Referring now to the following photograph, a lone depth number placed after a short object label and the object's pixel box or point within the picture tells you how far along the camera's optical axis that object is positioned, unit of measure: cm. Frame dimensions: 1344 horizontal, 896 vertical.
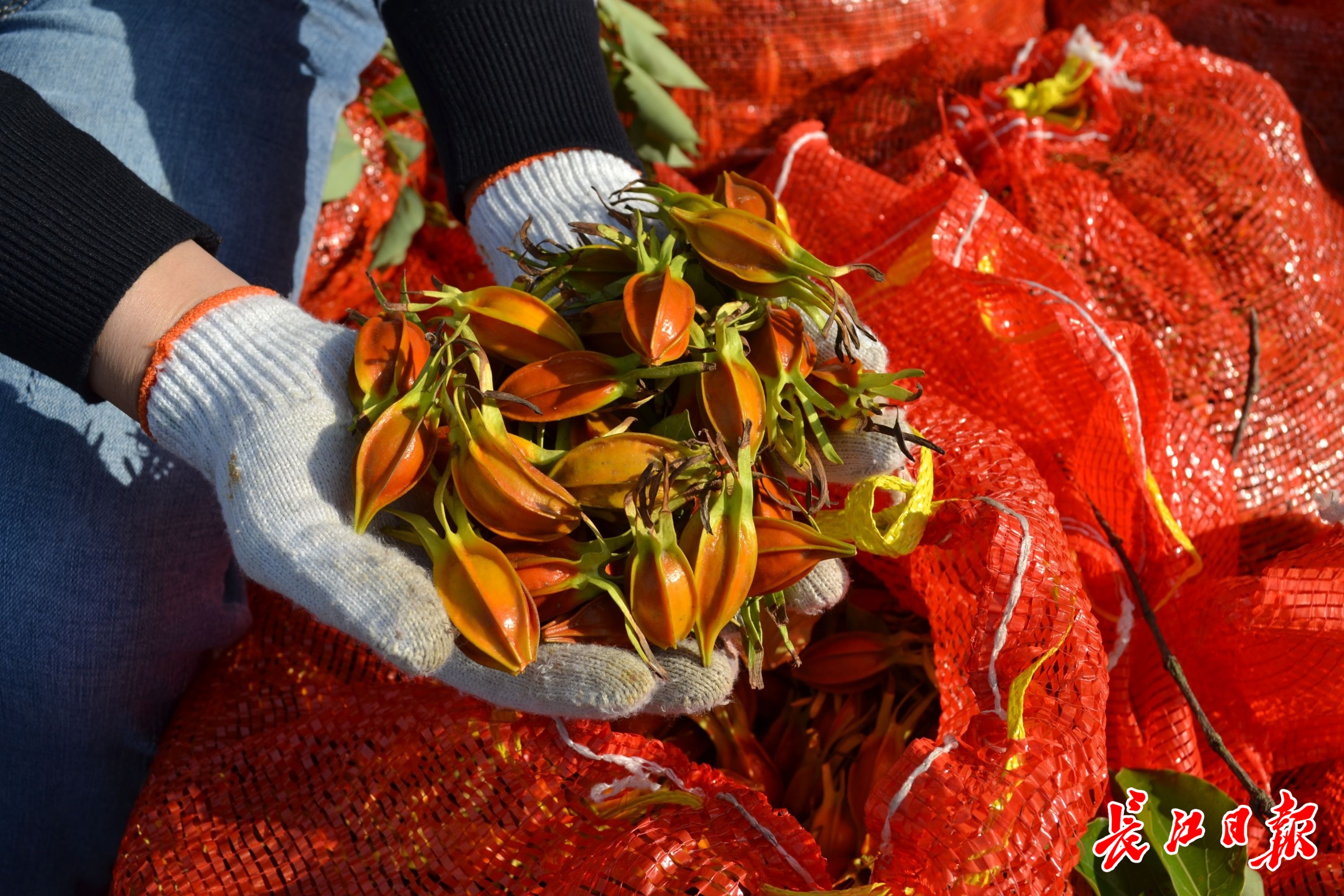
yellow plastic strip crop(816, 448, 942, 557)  71
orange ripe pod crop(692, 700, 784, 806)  83
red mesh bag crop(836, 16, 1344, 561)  106
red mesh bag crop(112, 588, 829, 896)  67
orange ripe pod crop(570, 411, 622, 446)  68
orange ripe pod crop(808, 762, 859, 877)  79
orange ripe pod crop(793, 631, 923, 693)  85
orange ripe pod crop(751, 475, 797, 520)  68
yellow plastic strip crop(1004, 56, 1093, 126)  129
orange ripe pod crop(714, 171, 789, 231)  76
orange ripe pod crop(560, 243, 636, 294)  72
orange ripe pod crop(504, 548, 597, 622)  63
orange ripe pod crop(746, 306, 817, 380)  67
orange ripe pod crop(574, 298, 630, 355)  69
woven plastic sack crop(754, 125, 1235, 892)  64
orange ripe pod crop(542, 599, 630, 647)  66
